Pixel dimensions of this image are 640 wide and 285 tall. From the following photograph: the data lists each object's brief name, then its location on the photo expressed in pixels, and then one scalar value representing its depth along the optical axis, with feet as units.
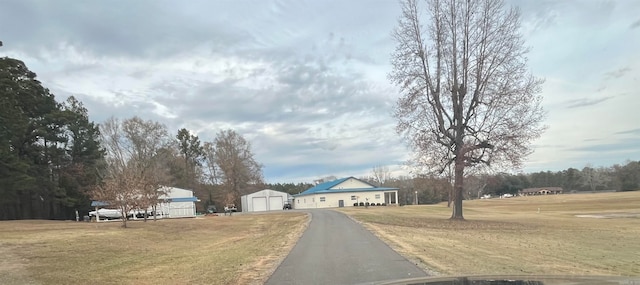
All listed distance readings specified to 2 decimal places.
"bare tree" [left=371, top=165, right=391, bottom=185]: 487.08
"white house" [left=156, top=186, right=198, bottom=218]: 217.56
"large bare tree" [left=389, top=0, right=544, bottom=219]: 102.73
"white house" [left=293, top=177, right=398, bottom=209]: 282.15
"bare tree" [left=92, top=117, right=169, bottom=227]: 123.65
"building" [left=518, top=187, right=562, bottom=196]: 524.93
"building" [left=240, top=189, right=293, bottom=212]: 287.07
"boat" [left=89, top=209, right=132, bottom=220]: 190.49
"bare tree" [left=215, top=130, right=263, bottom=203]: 311.88
